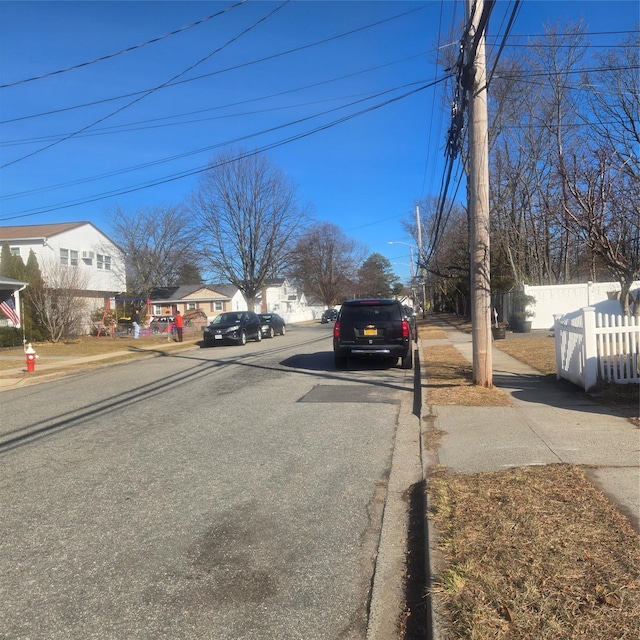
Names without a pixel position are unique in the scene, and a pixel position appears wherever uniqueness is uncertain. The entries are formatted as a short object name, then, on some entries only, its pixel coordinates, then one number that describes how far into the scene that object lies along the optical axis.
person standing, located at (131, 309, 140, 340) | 32.32
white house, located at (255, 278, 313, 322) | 67.04
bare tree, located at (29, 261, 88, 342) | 24.03
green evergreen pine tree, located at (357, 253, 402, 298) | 99.78
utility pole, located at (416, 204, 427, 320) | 40.69
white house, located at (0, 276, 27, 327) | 22.66
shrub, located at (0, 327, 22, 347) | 22.61
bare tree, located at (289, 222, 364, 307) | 85.25
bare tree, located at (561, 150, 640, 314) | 10.66
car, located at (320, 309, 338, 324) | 55.69
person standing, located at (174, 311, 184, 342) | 25.62
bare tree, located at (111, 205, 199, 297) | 49.28
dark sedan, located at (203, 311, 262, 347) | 22.92
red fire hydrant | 14.35
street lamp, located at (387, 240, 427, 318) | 48.03
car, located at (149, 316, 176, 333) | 34.78
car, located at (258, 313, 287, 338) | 29.28
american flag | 23.09
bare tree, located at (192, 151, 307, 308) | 41.81
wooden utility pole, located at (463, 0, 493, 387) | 9.02
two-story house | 31.83
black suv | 13.45
